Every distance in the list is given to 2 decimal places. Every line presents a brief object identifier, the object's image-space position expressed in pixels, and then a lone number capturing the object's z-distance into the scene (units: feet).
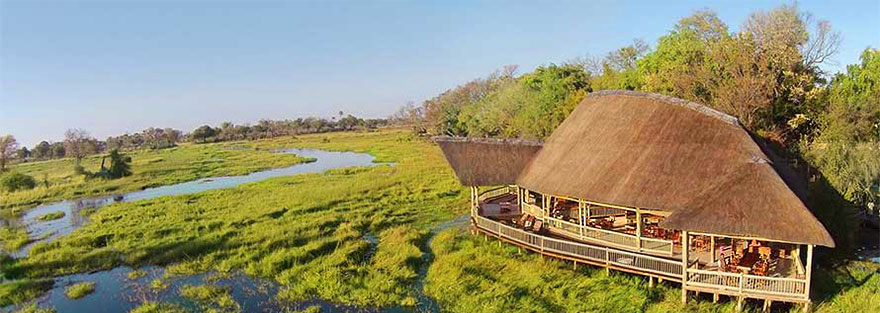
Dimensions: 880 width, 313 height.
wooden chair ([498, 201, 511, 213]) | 76.02
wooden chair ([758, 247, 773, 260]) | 49.67
